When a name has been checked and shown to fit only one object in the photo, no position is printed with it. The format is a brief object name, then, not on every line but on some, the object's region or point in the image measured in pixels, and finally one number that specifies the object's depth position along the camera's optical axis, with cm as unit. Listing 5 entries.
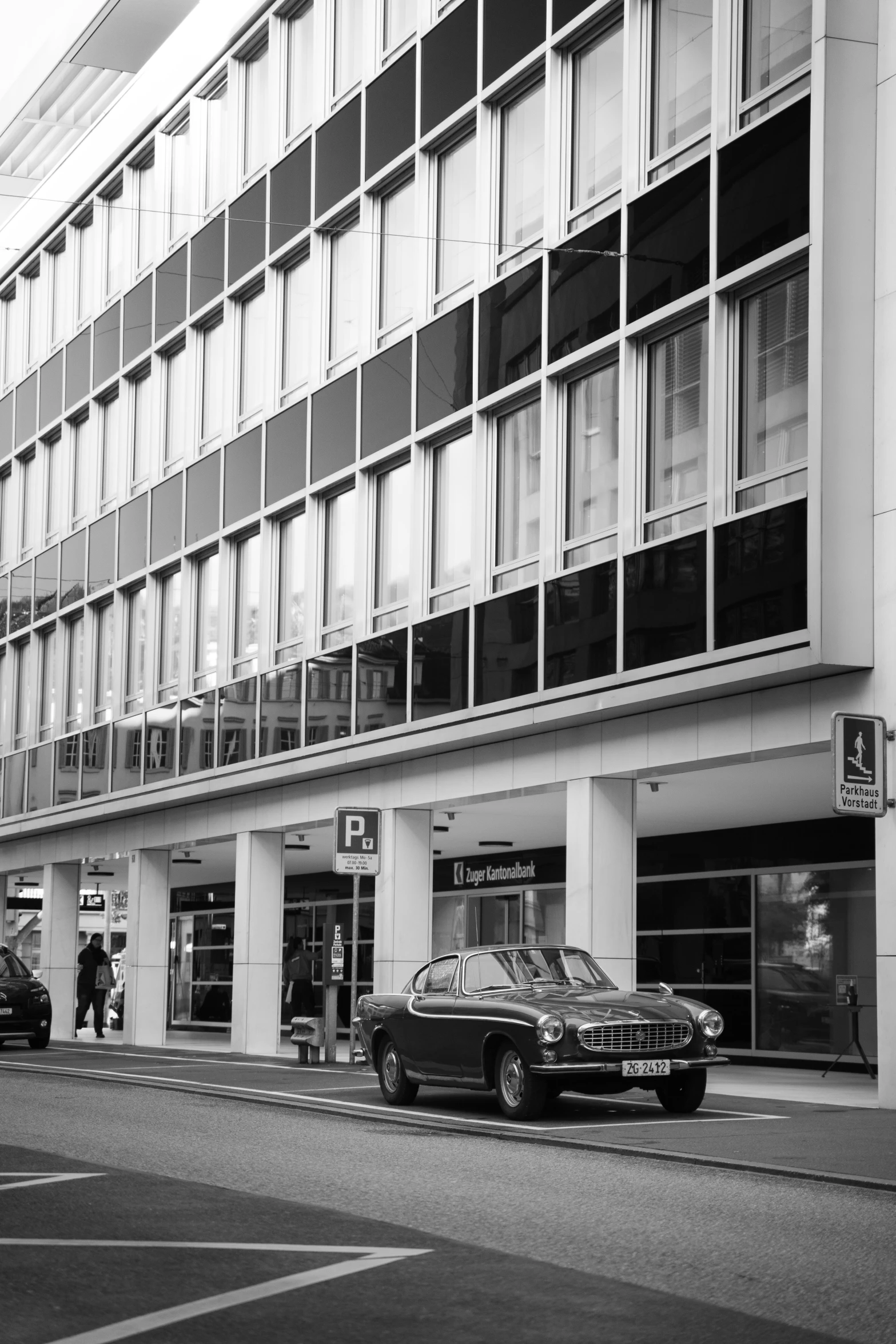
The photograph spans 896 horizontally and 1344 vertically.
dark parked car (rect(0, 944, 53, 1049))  2903
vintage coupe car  1500
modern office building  1767
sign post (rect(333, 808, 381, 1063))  2189
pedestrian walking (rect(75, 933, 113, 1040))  3556
